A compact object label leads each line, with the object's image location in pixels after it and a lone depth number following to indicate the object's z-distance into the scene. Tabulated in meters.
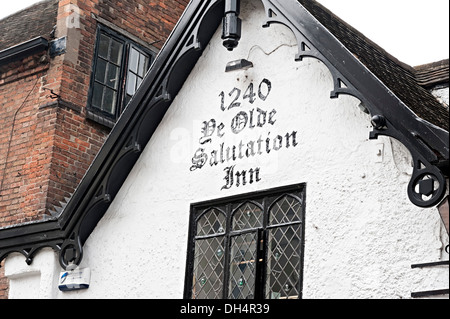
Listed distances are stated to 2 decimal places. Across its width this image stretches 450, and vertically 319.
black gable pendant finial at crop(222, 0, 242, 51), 9.99
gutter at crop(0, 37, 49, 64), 12.72
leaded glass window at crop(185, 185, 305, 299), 9.12
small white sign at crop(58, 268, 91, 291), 10.66
